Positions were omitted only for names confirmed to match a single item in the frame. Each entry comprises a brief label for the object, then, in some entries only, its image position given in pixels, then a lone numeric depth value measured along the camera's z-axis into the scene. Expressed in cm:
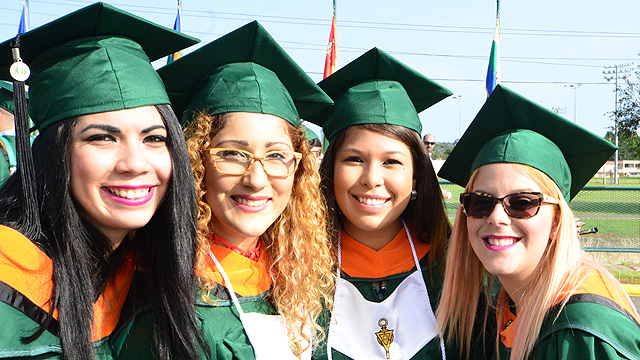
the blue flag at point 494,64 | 870
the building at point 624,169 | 5681
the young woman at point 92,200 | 168
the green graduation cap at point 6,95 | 506
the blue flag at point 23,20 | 1006
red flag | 1138
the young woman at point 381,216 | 253
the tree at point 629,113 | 2236
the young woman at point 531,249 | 190
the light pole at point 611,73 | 4825
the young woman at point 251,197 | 220
